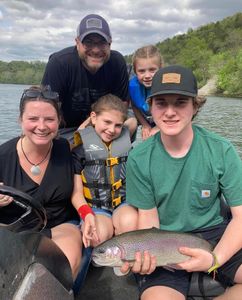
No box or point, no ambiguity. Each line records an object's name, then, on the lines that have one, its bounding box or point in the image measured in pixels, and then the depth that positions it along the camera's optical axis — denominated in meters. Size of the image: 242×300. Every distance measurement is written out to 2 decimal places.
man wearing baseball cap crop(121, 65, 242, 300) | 1.55
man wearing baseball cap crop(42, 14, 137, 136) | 2.36
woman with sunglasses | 1.85
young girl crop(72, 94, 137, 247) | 2.24
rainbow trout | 1.51
